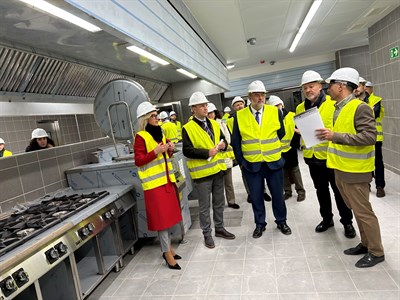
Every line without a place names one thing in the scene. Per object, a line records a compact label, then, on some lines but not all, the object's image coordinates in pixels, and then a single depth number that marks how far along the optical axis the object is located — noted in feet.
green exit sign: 15.23
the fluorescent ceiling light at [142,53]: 8.87
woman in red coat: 8.79
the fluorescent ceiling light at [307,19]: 13.37
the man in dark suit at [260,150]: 10.05
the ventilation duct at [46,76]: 8.37
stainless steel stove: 5.65
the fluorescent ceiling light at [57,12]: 5.08
